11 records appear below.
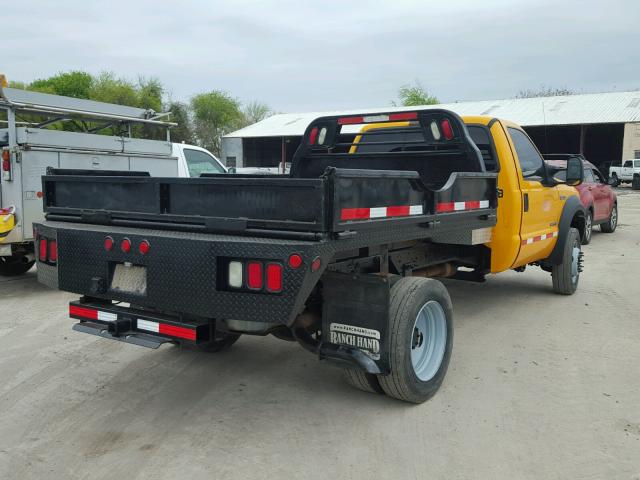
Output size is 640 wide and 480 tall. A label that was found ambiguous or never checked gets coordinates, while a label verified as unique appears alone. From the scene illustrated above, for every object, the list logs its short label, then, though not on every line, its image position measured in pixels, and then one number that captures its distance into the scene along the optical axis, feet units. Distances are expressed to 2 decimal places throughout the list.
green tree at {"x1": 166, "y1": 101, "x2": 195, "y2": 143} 174.60
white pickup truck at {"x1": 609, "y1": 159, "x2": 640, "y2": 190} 114.21
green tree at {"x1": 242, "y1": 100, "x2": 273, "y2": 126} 231.85
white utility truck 23.22
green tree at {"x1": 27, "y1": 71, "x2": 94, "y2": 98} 176.65
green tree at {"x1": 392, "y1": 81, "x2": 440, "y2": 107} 205.46
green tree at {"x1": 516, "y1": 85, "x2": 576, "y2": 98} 200.68
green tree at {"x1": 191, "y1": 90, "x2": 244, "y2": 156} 197.50
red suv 37.88
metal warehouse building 116.57
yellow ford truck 9.93
